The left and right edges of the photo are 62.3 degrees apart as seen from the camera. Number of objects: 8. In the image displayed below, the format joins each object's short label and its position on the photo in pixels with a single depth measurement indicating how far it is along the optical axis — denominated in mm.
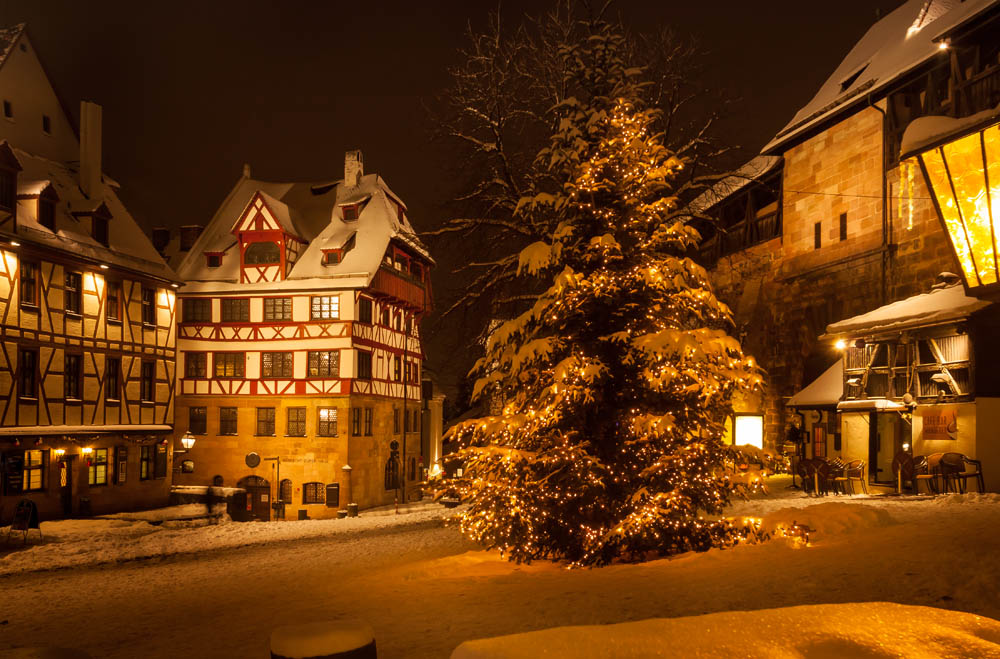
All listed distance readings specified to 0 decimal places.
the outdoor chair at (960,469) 18547
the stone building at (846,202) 23250
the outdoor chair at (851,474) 22375
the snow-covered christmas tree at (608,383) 12312
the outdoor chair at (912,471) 19656
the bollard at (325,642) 6105
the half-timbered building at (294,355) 36406
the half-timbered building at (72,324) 24188
